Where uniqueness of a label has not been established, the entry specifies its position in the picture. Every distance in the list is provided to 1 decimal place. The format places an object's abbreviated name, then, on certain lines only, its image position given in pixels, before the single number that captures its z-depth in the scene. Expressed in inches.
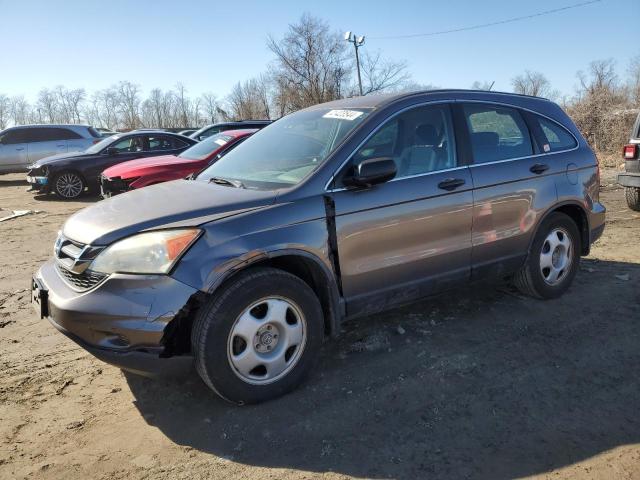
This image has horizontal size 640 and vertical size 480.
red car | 340.5
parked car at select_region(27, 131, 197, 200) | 484.6
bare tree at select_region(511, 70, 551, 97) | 1899.0
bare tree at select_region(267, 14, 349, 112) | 1501.0
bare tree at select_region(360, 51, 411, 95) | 1493.5
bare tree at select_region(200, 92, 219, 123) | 2699.3
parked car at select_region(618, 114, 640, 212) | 323.0
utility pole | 1344.9
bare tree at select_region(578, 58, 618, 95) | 972.6
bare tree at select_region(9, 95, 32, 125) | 3432.6
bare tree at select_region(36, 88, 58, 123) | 3523.6
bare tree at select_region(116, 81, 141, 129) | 3228.3
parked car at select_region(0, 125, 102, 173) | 642.2
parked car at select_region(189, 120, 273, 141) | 547.2
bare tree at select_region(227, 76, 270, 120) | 2177.7
